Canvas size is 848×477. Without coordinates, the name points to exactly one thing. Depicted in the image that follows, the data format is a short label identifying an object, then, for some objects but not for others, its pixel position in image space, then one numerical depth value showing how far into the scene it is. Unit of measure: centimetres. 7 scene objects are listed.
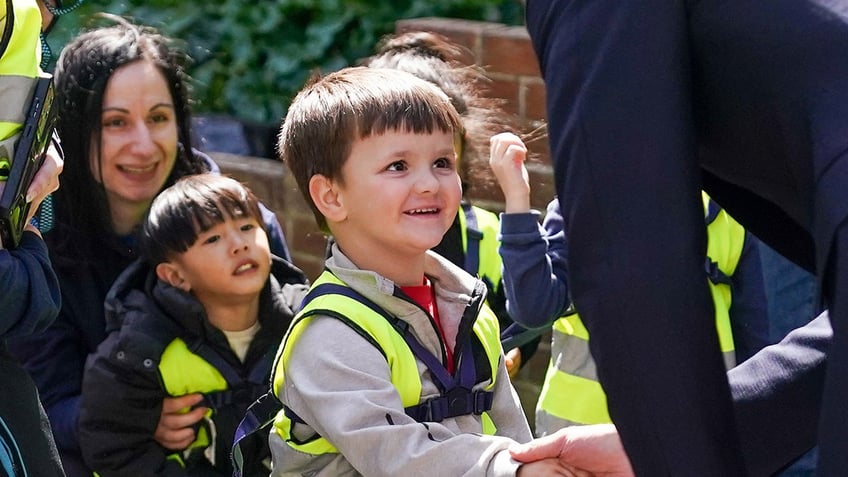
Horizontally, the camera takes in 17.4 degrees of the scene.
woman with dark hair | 704
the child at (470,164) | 683
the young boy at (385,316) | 460
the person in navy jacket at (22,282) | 488
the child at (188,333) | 658
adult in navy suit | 310
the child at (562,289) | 634
